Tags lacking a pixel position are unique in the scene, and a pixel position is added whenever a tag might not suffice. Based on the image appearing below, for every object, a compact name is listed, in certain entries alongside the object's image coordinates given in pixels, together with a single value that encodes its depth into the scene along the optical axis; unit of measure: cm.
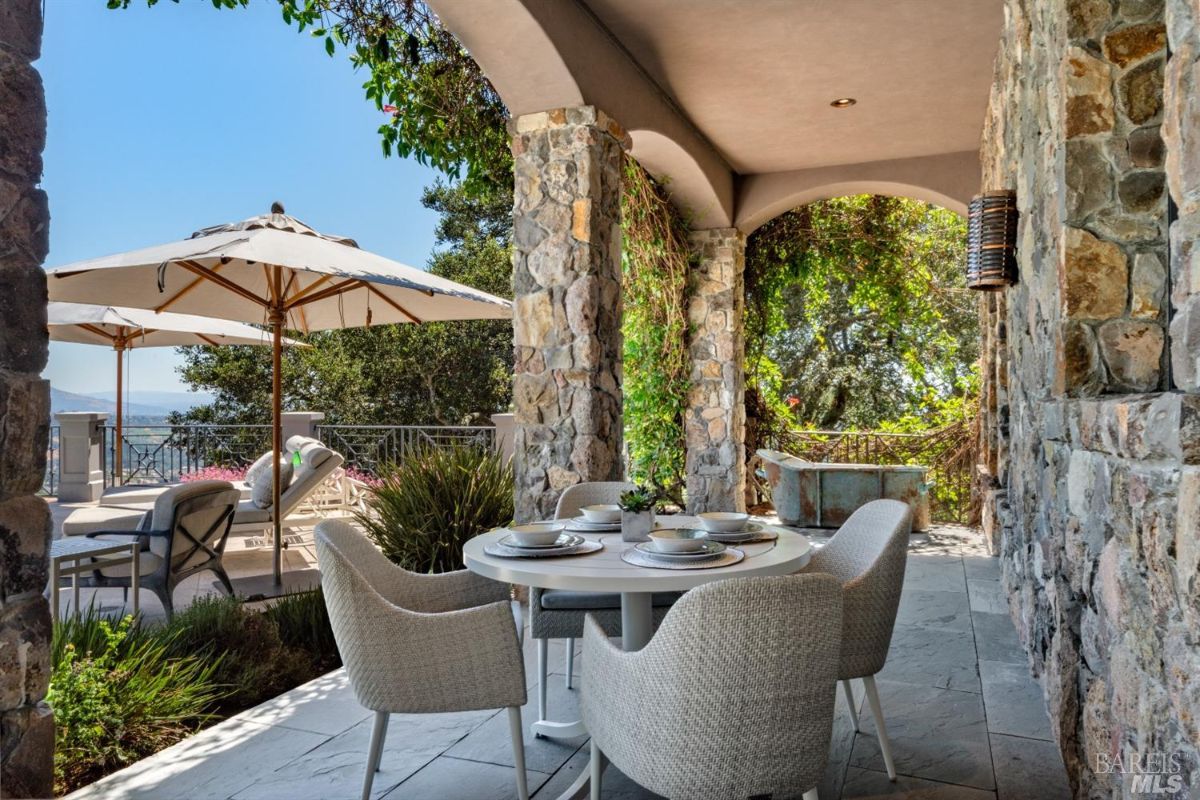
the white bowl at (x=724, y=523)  239
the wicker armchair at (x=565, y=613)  258
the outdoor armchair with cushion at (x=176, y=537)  384
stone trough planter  623
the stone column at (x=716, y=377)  674
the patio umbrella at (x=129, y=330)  652
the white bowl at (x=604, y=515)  258
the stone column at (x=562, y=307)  391
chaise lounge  473
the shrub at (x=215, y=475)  885
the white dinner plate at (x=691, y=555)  199
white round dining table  185
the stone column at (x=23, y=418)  149
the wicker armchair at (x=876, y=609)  215
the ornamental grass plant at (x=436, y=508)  410
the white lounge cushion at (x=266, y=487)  543
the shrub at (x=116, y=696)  231
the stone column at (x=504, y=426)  676
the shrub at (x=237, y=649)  291
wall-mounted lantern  356
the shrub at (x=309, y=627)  336
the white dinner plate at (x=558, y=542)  216
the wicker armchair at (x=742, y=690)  148
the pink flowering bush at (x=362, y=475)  940
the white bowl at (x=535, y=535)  217
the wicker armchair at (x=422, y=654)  192
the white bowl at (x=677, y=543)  202
